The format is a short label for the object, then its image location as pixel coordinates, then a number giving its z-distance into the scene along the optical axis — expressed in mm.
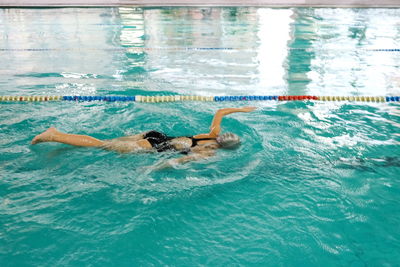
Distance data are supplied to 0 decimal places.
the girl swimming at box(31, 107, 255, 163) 3676
